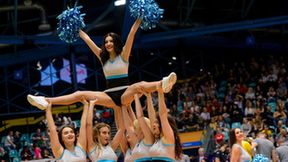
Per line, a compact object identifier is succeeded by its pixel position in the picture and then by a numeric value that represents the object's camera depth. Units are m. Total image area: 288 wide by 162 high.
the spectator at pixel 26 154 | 13.07
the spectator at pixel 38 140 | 13.97
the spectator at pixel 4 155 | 13.14
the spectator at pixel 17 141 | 14.16
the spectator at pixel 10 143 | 14.00
